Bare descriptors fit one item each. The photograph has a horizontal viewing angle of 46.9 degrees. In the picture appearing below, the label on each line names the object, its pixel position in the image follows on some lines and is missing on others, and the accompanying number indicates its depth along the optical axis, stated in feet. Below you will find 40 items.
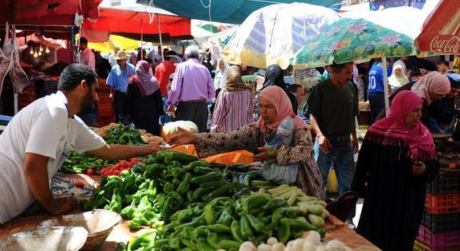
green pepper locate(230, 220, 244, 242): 9.47
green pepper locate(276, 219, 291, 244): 9.75
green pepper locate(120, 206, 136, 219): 12.71
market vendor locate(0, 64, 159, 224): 11.85
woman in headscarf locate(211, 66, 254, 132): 29.99
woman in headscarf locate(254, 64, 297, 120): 28.07
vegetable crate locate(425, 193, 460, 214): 18.24
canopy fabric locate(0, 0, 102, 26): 31.45
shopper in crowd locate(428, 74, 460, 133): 20.62
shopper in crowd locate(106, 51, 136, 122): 42.80
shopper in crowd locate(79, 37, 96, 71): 47.52
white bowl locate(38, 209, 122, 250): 11.23
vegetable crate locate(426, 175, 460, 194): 18.20
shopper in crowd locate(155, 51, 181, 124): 45.50
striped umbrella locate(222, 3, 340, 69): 31.71
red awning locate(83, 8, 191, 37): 57.62
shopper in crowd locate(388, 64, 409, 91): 45.21
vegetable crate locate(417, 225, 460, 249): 18.24
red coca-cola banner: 14.14
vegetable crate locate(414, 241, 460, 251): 18.31
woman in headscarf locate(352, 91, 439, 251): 16.02
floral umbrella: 19.69
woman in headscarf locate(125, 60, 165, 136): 34.55
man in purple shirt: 32.24
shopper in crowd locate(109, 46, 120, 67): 57.77
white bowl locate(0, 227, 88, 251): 9.99
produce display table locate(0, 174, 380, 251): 10.88
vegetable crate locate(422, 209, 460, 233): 18.25
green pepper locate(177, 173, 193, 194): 12.70
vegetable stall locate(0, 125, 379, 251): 9.65
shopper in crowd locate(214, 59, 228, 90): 43.74
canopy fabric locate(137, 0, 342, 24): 40.55
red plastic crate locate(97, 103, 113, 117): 48.21
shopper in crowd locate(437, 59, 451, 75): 39.86
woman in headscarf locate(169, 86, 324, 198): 14.71
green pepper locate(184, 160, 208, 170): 13.78
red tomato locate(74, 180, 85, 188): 16.21
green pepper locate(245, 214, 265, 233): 9.52
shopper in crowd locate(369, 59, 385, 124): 40.50
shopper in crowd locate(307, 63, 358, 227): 21.08
